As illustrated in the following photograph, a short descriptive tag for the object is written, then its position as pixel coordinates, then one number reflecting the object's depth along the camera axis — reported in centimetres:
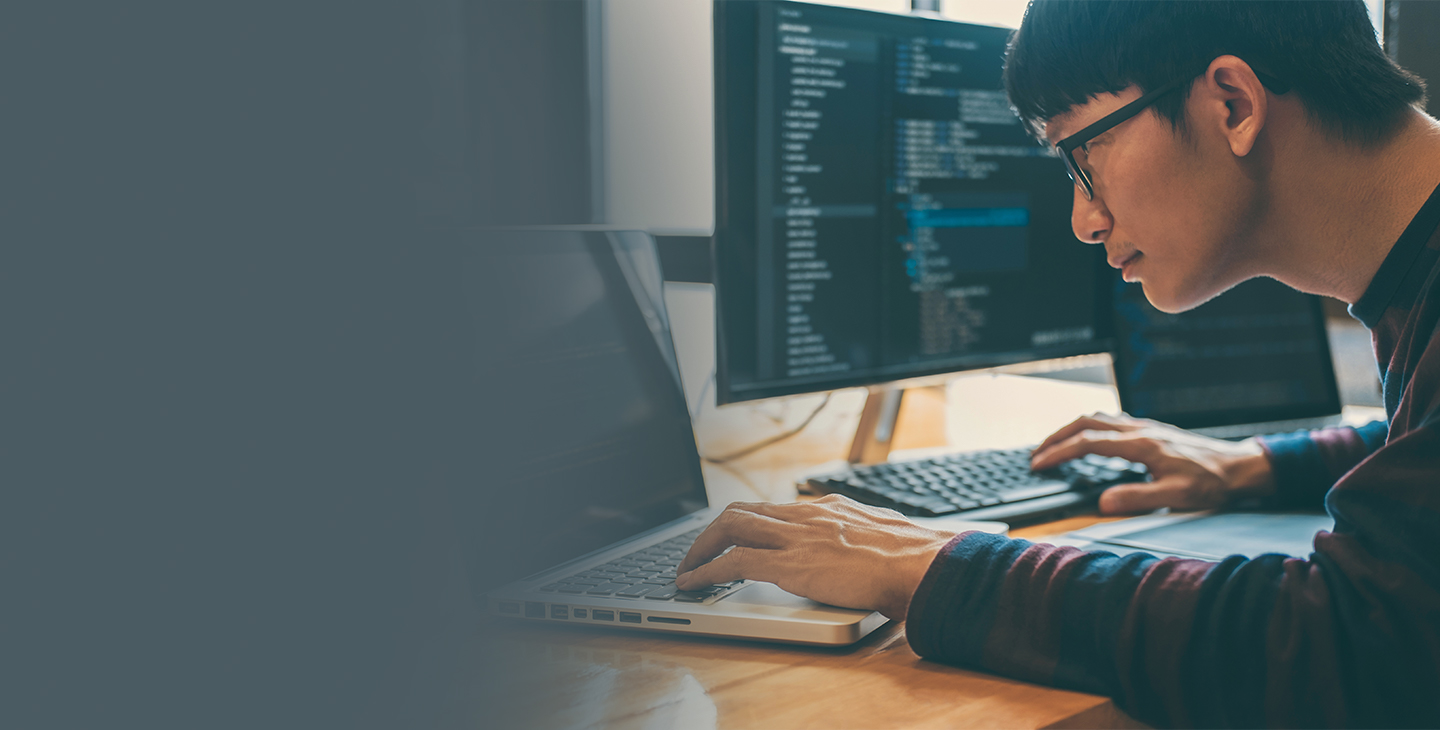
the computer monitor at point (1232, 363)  115
